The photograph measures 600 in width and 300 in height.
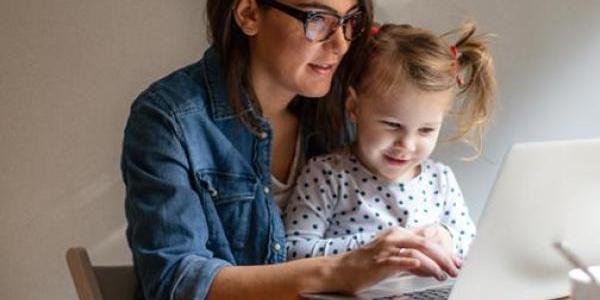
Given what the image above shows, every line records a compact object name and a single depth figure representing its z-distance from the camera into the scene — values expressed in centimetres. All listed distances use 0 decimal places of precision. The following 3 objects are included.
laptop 94
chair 126
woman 118
